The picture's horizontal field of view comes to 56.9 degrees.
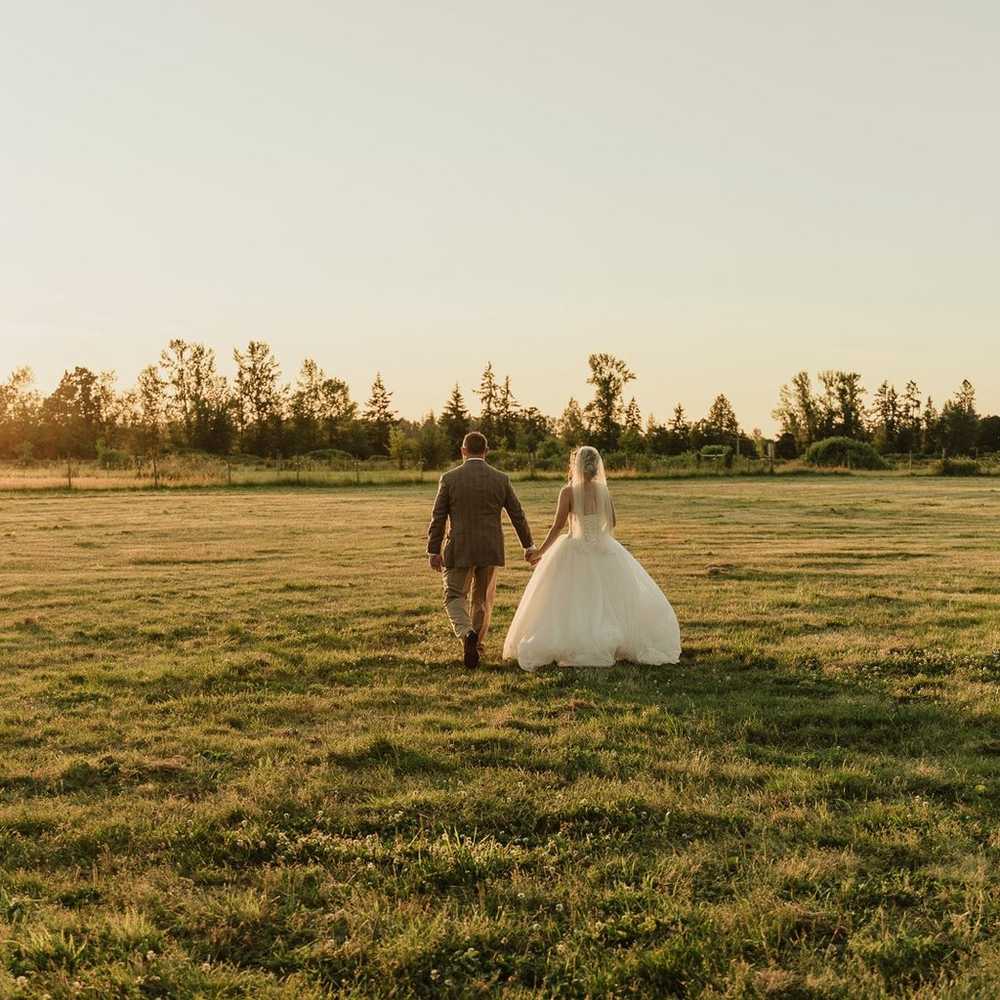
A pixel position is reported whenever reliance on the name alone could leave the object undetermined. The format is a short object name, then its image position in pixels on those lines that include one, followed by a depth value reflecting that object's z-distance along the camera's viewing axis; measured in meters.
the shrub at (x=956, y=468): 62.84
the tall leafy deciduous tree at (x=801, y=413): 102.44
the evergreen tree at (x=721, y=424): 103.94
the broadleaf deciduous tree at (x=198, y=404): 89.44
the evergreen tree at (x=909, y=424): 109.31
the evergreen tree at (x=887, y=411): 110.38
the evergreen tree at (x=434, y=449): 65.81
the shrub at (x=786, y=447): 104.38
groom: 9.90
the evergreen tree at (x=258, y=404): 90.62
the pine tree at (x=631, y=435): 84.56
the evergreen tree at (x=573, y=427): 91.81
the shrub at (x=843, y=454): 79.50
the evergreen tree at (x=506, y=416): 98.76
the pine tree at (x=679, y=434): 102.25
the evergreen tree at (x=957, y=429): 107.75
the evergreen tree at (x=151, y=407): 90.37
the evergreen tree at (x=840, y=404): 102.44
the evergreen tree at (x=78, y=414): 95.31
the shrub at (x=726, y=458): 63.12
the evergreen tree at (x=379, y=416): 101.25
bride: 9.18
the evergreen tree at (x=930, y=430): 108.06
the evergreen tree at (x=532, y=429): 94.16
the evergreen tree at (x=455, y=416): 91.88
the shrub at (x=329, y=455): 83.43
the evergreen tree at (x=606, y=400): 90.19
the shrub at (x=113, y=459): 63.95
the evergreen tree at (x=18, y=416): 94.94
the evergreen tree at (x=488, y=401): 98.12
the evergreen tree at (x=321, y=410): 93.88
